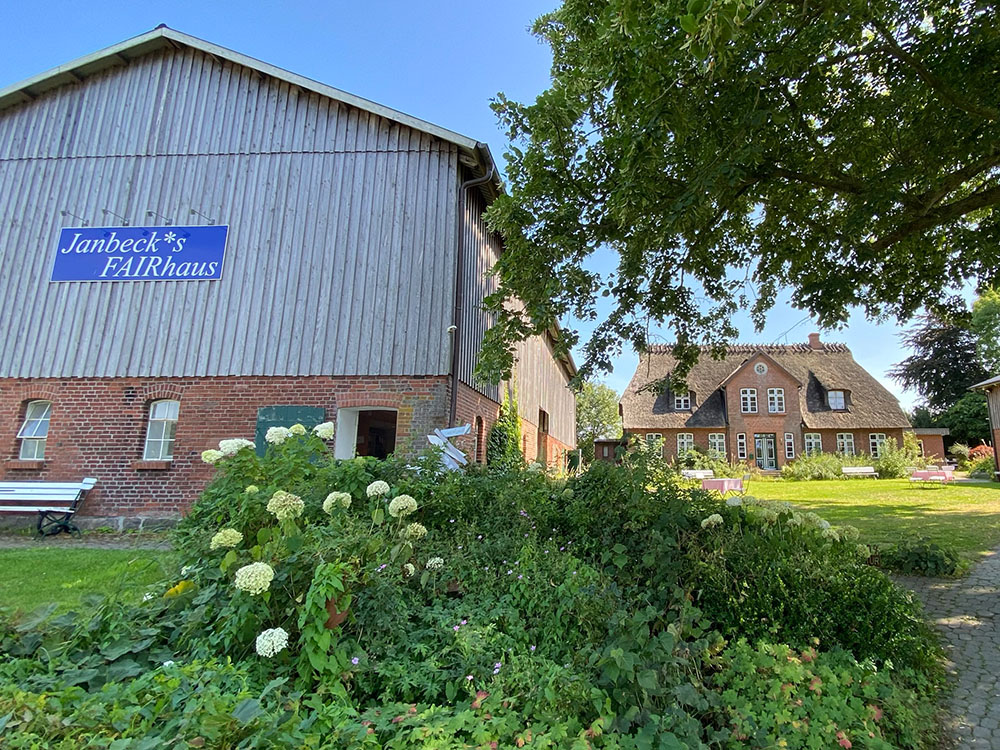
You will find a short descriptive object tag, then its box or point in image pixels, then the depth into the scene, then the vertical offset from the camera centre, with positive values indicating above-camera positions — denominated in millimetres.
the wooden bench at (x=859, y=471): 26000 -393
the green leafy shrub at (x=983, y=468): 25841 +8
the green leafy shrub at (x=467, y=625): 2146 -965
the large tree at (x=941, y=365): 39719 +7603
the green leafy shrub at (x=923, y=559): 6562 -1157
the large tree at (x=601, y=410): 58653 +4663
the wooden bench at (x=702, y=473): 22473 -687
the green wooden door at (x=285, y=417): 9609 +417
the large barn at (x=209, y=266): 9820 +3271
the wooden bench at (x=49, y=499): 9445 -1218
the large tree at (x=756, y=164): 4918 +3331
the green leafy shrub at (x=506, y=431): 12227 +431
